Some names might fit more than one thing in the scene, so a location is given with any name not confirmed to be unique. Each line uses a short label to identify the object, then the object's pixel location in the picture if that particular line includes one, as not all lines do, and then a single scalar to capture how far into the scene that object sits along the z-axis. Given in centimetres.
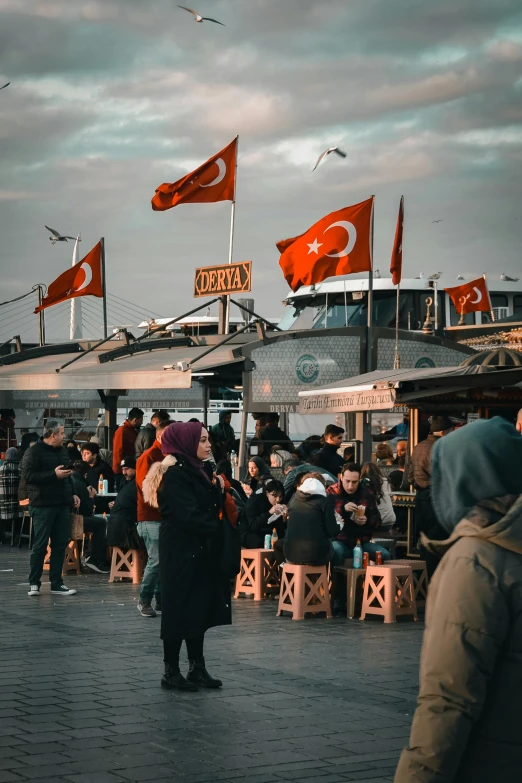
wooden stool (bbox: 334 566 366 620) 1209
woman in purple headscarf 824
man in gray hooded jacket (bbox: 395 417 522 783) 281
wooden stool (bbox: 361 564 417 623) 1173
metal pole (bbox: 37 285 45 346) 3011
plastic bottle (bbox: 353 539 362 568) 1232
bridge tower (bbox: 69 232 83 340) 4794
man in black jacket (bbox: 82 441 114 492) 1756
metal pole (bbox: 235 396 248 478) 1839
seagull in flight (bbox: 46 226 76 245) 4394
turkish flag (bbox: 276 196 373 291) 1925
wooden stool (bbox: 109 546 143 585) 1458
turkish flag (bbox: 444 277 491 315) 2705
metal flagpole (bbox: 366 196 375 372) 1944
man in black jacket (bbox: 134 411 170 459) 1302
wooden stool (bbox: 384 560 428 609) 1245
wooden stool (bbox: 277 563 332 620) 1184
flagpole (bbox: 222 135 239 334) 2164
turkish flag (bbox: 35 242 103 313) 2645
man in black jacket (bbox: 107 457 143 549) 1393
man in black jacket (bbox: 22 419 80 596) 1320
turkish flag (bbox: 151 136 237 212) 2361
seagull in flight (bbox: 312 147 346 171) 2788
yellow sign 1934
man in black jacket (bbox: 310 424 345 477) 1558
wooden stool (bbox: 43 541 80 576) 1577
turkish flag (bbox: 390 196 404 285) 1959
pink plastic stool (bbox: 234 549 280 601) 1310
